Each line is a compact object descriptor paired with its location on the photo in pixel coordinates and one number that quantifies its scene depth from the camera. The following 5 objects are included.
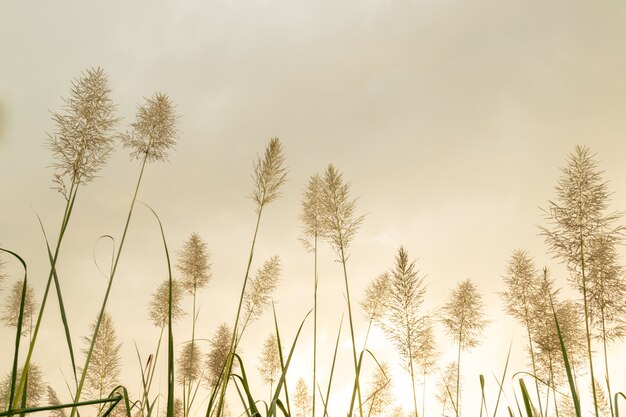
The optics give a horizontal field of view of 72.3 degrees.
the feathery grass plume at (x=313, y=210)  4.57
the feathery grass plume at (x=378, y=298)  5.59
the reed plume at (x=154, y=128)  3.65
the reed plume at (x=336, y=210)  4.37
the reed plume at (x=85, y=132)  2.80
